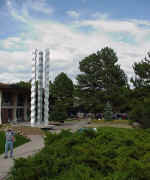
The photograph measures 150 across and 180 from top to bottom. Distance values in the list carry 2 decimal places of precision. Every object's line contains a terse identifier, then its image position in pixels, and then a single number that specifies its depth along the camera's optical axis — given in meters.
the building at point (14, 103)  43.88
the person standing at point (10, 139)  13.25
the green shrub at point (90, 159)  4.61
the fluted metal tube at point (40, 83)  36.59
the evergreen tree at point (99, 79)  55.69
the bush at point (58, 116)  47.22
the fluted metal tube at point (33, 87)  35.46
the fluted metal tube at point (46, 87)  36.88
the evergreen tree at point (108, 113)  46.31
